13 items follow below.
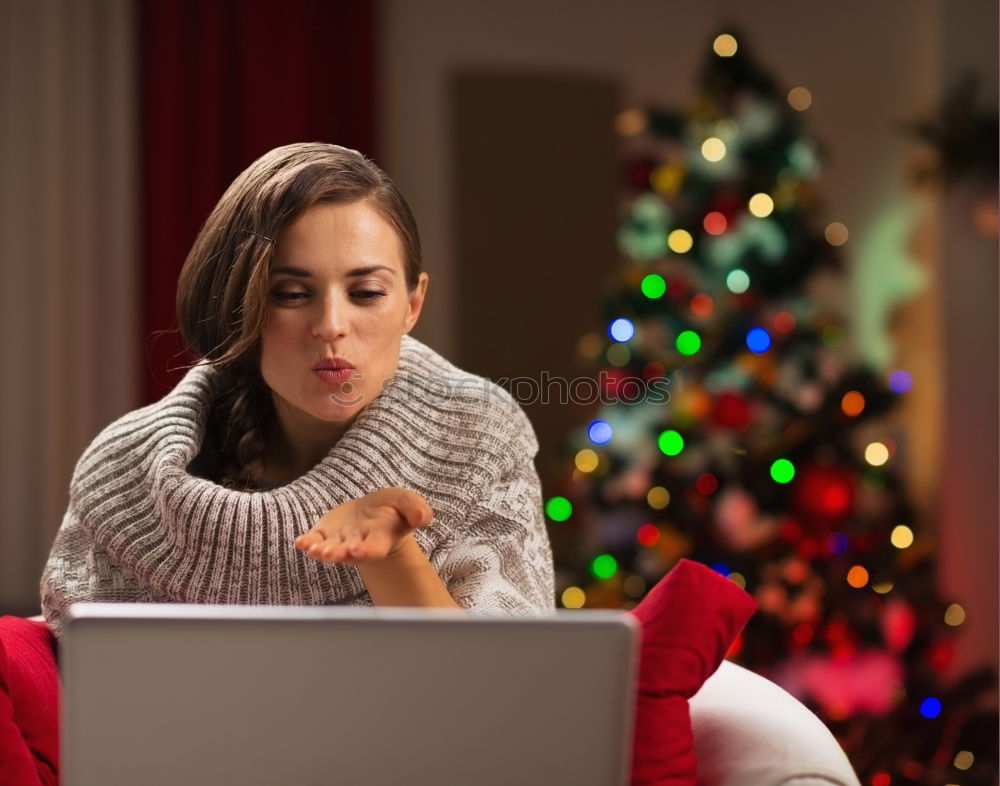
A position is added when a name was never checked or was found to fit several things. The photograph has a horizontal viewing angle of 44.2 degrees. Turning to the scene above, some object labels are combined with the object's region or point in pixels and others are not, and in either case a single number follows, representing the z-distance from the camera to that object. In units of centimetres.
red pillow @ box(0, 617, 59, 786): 125
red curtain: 325
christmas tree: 306
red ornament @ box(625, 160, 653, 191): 318
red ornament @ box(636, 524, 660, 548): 307
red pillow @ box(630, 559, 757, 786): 134
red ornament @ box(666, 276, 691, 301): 307
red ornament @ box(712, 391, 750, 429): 305
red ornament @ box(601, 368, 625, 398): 309
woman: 147
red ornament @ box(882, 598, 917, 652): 311
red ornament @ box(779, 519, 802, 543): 309
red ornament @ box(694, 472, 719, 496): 307
